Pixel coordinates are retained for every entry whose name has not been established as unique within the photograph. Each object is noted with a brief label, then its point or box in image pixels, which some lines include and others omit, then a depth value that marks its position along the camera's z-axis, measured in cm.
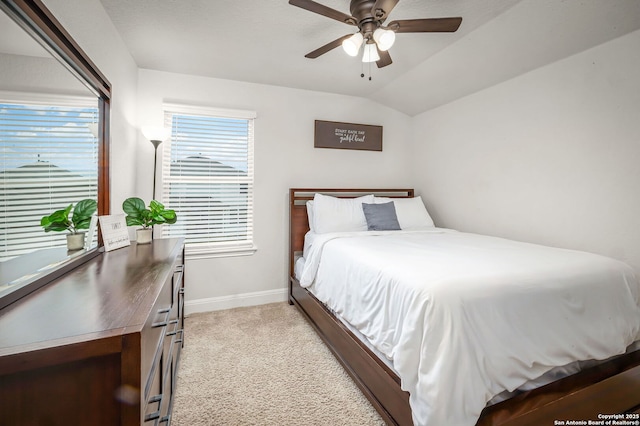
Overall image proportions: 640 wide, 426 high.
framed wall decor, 344
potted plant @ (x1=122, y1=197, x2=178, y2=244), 204
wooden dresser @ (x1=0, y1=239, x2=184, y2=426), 64
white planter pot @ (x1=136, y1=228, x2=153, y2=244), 201
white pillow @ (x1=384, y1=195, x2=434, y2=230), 322
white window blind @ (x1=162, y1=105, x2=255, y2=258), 297
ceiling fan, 158
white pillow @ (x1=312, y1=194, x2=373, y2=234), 296
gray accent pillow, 304
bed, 121
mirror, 93
